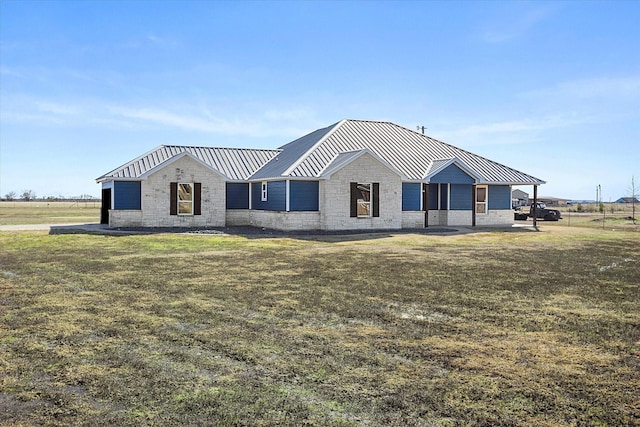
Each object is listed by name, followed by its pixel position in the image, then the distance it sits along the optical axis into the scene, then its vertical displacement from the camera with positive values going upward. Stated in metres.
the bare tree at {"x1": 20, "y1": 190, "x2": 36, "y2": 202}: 162.38 +3.80
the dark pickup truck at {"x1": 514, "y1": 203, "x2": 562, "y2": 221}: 44.15 -0.64
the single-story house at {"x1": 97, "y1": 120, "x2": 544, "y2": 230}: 27.16 +1.21
